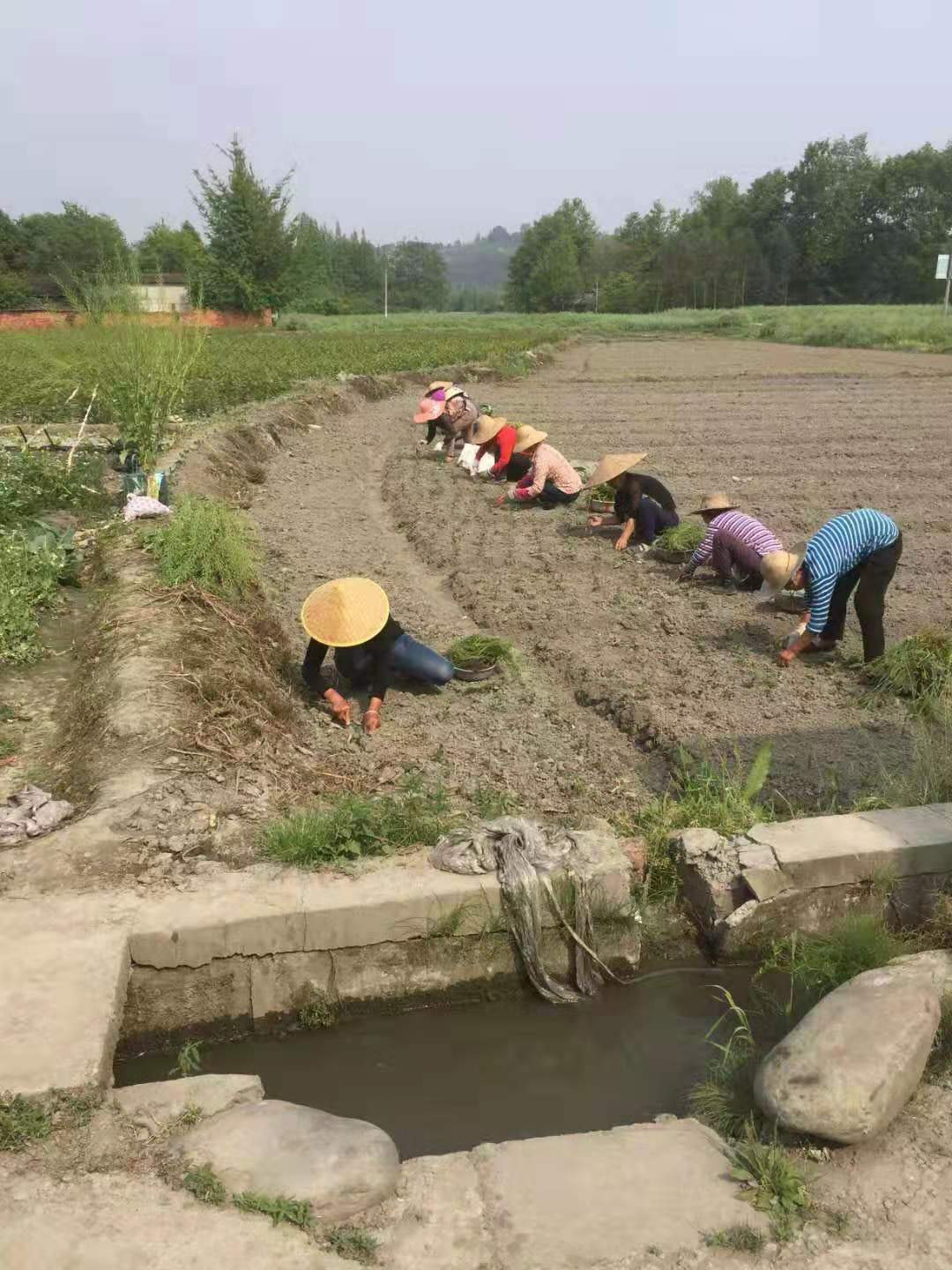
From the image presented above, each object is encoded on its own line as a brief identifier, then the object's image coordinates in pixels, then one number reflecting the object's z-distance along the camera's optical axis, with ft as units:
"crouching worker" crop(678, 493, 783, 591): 22.85
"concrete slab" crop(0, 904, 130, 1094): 8.84
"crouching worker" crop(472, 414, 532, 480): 36.52
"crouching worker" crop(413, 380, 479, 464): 38.81
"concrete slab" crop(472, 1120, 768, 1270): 7.73
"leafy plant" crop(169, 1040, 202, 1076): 10.41
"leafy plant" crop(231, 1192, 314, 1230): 7.72
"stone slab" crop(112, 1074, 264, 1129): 8.75
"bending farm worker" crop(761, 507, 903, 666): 18.38
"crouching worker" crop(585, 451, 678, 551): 27.12
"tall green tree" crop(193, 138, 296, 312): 146.41
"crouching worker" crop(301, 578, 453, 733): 16.22
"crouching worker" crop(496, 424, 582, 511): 32.78
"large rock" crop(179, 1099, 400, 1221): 7.95
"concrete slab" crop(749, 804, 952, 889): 12.41
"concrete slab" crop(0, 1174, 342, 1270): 7.24
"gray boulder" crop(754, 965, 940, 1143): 8.58
